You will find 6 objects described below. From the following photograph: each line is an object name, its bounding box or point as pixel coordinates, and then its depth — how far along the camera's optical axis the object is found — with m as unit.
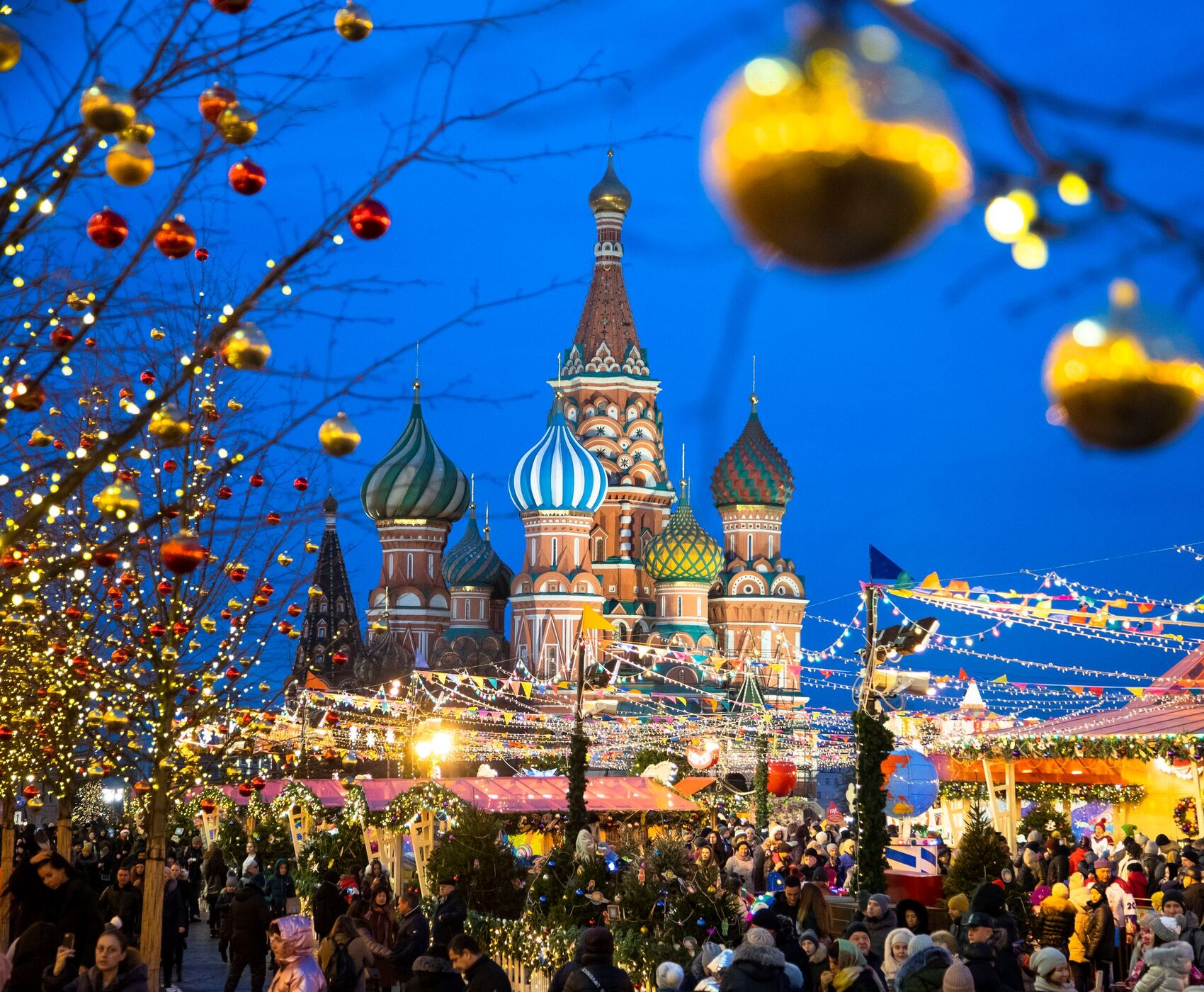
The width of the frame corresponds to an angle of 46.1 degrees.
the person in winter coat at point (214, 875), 19.06
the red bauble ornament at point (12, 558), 6.34
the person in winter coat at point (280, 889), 15.96
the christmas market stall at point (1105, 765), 20.22
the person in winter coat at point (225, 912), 13.99
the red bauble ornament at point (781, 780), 29.23
